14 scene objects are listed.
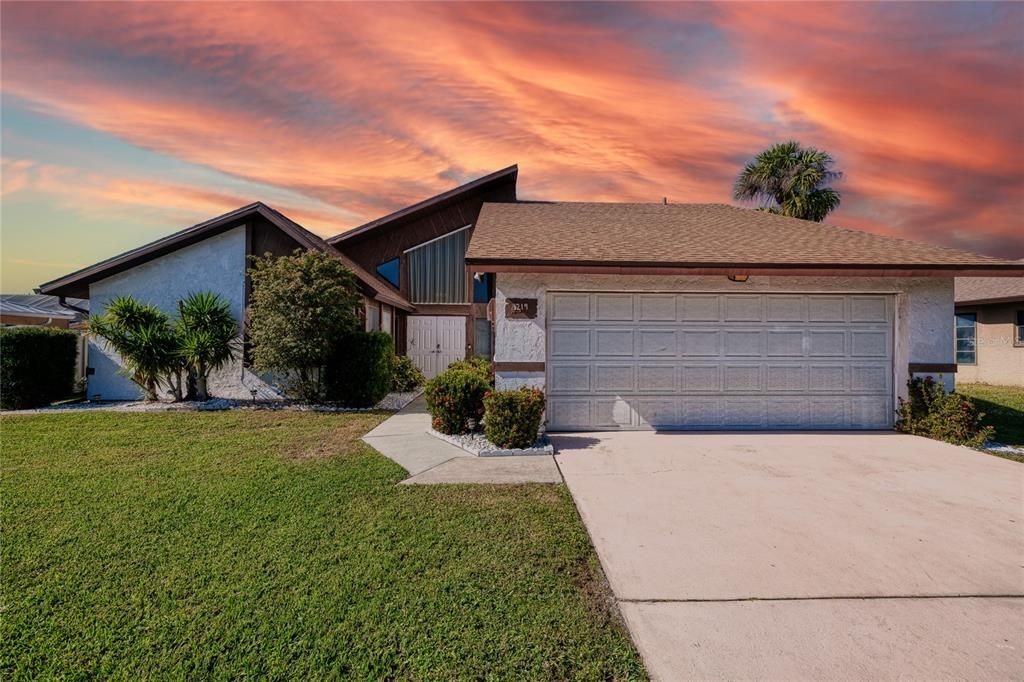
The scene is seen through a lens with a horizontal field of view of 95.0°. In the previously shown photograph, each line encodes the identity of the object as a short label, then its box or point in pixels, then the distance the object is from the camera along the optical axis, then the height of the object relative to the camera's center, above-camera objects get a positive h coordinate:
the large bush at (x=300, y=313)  11.05 +0.75
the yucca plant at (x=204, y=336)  11.52 +0.17
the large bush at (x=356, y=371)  11.64 -0.66
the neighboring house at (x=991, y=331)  16.97 +0.92
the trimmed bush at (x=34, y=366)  10.95 -0.65
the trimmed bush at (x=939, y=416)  7.86 -1.08
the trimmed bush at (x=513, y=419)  7.29 -1.11
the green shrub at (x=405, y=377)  15.18 -1.03
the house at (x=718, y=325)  8.28 +0.49
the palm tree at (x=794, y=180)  22.66 +8.52
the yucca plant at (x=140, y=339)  11.39 +0.05
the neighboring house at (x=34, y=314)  24.42 +1.36
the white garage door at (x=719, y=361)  8.69 -0.20
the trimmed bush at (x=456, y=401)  8.11 -0.95
